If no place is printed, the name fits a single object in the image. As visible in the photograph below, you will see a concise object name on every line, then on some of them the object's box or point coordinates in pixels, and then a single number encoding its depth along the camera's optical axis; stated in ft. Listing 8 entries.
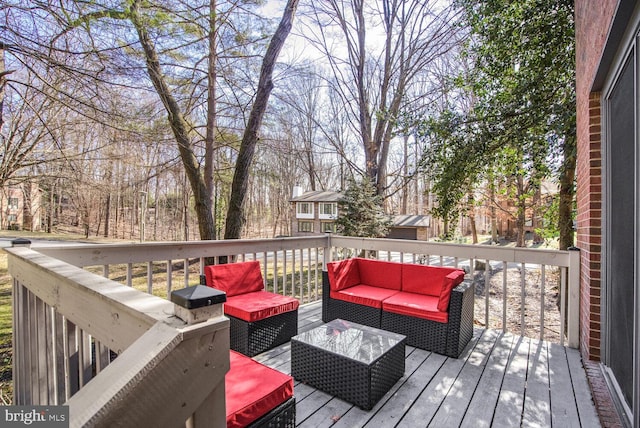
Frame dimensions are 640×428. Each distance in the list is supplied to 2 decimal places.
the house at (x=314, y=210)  72.79
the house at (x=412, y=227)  62.95
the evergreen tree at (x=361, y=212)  29.45
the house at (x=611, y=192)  6.00
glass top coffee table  7.56
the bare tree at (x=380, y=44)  32.14
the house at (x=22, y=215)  53.09
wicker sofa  10.30
